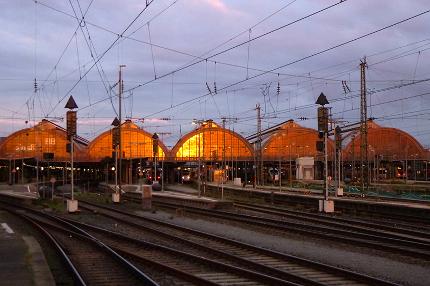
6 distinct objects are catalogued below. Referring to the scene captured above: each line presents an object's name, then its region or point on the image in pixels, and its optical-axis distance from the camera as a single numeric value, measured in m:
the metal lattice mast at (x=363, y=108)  52.34
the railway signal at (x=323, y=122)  31.12
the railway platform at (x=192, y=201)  40.13
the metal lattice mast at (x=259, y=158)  68.81
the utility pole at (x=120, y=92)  45.33
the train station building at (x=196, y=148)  107.75
